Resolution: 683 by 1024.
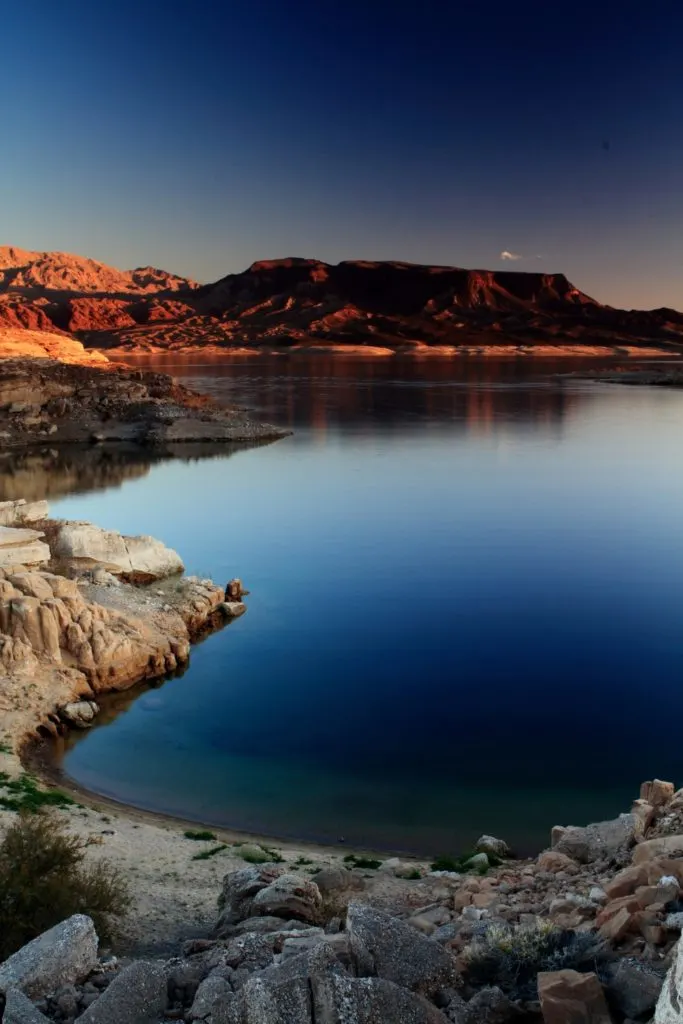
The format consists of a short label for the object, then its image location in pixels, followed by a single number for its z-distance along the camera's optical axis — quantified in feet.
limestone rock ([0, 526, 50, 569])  60.59
